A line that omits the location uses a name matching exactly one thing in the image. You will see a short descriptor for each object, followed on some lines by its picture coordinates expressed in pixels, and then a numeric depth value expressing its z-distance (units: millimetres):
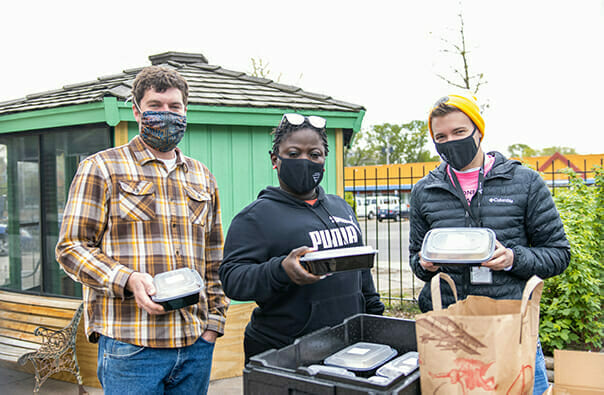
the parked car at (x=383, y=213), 27155
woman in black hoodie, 1989
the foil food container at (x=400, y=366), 1493
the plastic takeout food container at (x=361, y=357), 1593
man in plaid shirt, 1989
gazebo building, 4535
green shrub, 4469
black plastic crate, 1336
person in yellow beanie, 2102
